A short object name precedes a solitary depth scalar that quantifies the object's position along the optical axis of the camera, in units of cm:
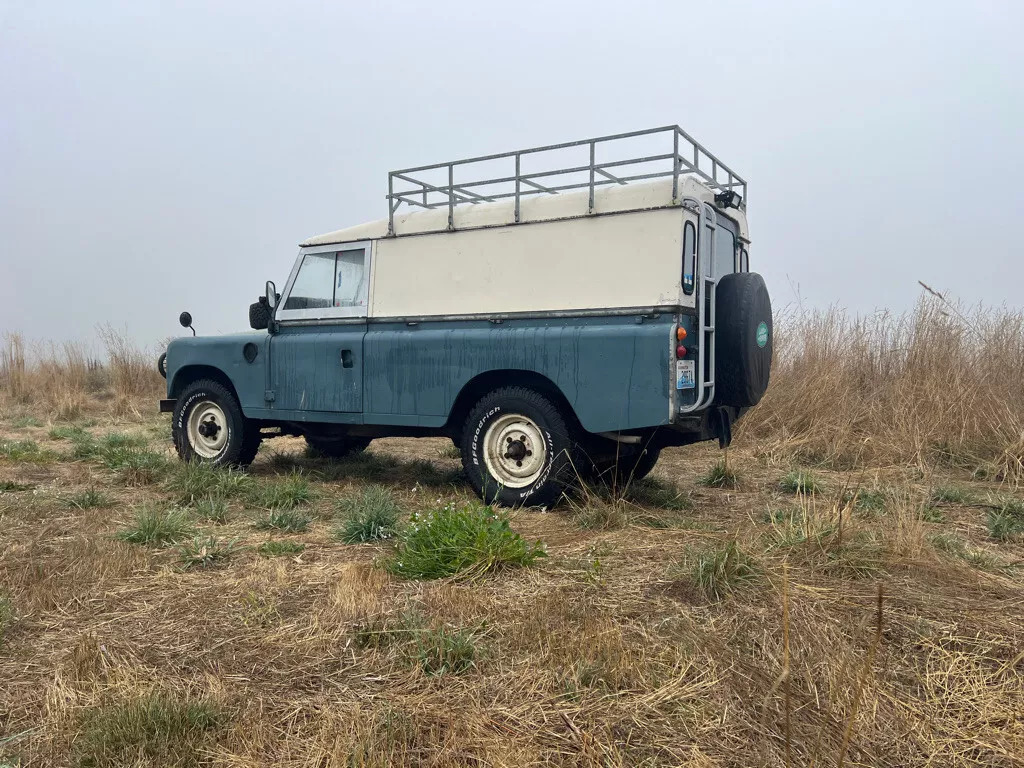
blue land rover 527
